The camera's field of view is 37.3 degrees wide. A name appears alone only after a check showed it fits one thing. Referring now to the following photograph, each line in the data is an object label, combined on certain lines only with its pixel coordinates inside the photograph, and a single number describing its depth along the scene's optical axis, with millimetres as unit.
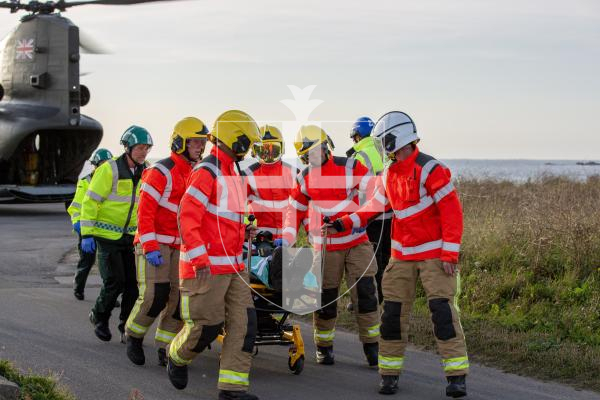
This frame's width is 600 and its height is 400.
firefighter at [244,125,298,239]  9039
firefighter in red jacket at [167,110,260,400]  6602
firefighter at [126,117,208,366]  7844
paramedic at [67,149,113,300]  11102
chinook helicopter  22672
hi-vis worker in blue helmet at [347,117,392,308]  9471
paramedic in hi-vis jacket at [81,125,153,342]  8812
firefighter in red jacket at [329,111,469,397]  6871
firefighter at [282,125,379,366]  8047
